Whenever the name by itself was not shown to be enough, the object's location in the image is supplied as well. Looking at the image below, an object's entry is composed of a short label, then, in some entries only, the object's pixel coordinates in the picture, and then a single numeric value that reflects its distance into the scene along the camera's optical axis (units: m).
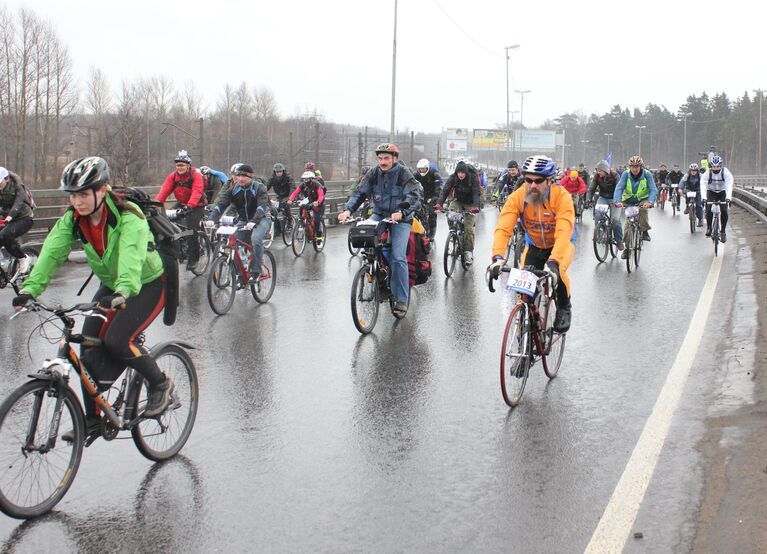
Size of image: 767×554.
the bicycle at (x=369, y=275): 9.20
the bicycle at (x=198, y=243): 13.66
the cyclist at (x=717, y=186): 16.52
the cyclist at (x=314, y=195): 18.61
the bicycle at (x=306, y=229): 18.09
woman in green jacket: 4.47
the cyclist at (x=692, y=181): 23.42
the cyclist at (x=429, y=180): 17.08
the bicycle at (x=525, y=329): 6.38
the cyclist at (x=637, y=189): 15.50
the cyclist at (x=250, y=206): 11.32
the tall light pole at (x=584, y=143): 146.75
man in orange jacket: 6.73
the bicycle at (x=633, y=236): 14.84
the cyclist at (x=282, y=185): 19.28
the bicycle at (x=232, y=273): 10.50
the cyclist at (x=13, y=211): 11.04
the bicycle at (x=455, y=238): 14.49
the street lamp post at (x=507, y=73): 59.63
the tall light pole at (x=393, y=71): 33.34
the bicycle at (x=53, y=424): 4.20
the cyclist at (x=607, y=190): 16.22
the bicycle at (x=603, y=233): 16.27
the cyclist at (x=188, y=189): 13.64
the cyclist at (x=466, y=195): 14.80
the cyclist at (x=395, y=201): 9.72
